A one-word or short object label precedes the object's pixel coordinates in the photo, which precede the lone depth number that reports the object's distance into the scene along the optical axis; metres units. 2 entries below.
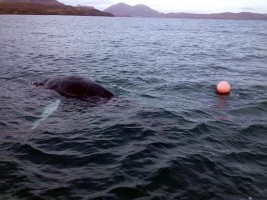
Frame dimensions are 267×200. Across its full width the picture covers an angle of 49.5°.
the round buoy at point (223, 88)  15.17
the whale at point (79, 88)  12.91
